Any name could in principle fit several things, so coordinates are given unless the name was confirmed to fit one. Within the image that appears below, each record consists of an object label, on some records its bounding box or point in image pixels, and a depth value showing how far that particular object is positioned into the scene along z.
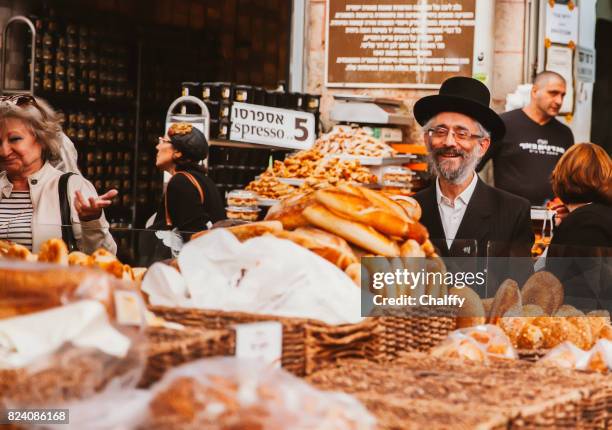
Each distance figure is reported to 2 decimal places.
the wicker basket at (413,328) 2.14
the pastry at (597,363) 2.25
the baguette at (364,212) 2.35
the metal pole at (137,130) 9.52
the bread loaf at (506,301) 2.60
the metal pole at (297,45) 8.50
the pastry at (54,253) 2.23
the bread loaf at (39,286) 1.49
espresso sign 7.04
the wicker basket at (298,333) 1.83
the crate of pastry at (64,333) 1.35
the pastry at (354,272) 2.19
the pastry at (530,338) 2.45
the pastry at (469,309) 2.48
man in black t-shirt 7.80
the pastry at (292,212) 2.40
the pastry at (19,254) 2.28
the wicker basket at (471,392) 1.54
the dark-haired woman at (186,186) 5.77
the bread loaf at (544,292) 2.70
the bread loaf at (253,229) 2.28
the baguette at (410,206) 2.71
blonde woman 4.02
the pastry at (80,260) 2.28
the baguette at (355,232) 2.31
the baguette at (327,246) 2.22
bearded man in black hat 4.07
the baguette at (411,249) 2.37
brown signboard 8.07
